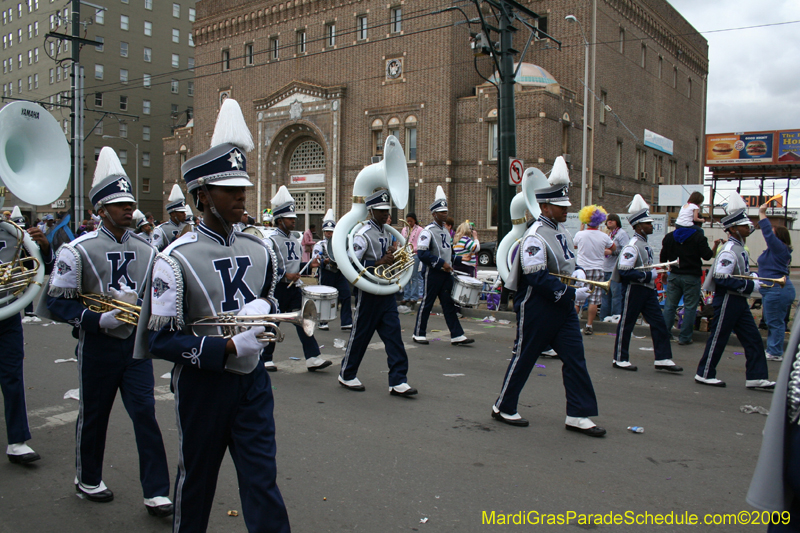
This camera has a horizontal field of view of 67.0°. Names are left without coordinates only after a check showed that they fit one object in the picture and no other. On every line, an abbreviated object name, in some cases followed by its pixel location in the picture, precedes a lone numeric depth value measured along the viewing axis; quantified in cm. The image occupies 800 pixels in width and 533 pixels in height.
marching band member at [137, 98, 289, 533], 262
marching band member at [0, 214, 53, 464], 445
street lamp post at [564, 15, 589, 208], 2447
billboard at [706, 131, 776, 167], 4144
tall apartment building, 6019
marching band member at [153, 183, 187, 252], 1028
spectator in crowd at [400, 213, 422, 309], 1370
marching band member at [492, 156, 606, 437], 523
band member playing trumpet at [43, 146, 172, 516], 367
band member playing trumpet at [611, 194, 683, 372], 764
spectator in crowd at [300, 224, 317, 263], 1805
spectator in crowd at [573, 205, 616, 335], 1096
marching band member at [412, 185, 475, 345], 905
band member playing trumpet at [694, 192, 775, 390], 675
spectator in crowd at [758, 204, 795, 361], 802
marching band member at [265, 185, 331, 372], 752
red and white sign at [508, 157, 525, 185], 1249
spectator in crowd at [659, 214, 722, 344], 928
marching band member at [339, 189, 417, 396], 640
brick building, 2978
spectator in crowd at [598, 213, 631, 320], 1103
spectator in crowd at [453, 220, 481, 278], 1233
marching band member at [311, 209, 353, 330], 1031
